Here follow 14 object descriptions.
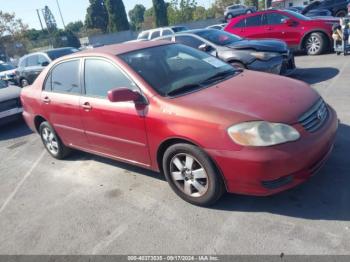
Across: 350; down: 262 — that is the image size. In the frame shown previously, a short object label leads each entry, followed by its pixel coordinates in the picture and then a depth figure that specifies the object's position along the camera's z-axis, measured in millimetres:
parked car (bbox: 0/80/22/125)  7949
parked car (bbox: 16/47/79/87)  13230
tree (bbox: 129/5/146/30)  112125
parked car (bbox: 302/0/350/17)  19766
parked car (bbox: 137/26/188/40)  15930
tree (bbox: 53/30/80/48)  47156
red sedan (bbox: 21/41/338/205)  2977
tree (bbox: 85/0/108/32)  66312
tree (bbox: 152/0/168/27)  49719
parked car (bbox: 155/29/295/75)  7512
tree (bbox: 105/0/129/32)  52500
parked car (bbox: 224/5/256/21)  34481
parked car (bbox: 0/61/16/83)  15125
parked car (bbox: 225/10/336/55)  10555
